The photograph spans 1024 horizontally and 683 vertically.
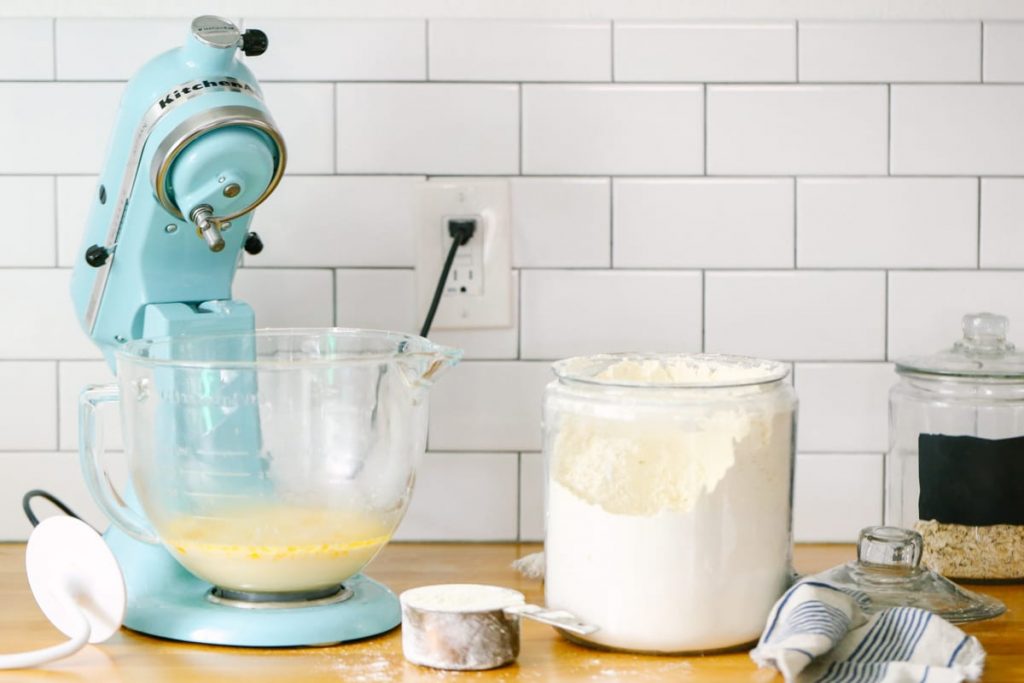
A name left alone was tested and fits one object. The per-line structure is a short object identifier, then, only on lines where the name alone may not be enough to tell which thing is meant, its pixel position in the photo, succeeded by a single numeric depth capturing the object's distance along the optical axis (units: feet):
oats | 6.72
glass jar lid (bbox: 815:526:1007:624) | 6.35
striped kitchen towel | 5.92
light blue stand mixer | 6.21
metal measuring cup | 6.01
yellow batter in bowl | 6.16
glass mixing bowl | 6.15
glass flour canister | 6.05
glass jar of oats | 6.69
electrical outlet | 7.08
